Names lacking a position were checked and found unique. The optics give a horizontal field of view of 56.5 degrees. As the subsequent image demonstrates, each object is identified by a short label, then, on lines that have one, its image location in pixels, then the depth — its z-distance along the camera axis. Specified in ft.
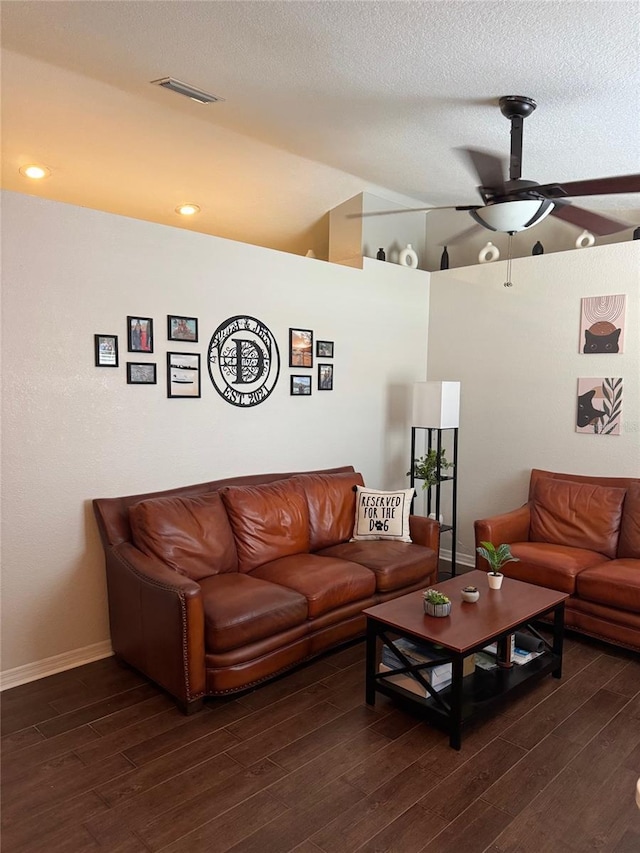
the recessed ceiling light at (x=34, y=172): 12.54
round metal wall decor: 12.96
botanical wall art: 14.37
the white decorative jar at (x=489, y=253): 16.81
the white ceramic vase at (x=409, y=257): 17.51
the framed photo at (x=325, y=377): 15.26
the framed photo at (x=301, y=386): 14.64
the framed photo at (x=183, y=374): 12.11
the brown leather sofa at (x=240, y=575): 9.30
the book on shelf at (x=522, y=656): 10.08
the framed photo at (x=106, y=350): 10.96
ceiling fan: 8.55
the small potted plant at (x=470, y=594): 10.07
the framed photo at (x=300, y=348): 14.49
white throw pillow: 13.74
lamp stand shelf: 15.74
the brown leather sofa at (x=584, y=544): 11.54
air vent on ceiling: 10.23
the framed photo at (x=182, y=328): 12.07
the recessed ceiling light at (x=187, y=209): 15.16
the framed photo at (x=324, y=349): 15.14
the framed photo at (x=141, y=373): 11.46
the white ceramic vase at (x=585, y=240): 15.23
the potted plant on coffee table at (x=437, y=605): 9.46
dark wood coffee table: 8.61
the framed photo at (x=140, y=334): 11.42
